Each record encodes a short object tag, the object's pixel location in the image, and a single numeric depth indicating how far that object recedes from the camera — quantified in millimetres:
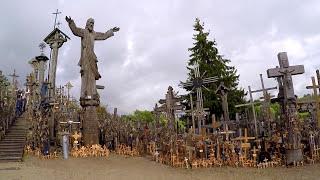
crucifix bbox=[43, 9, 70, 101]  16870
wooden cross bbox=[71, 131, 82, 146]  10992
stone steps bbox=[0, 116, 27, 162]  10402
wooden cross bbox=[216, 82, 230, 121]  12595
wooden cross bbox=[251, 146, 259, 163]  9143
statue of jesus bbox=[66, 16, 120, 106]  11713
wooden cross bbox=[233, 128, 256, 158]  9266
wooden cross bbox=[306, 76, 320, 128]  10215
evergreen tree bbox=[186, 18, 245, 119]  16909
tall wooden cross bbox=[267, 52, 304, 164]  8984
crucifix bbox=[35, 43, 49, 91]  18669
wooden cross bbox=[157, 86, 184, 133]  11927
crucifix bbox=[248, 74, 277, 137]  11381
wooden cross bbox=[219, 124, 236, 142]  9635
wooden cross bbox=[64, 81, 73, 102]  16676
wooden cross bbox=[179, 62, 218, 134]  12218
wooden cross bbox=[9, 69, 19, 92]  22203
